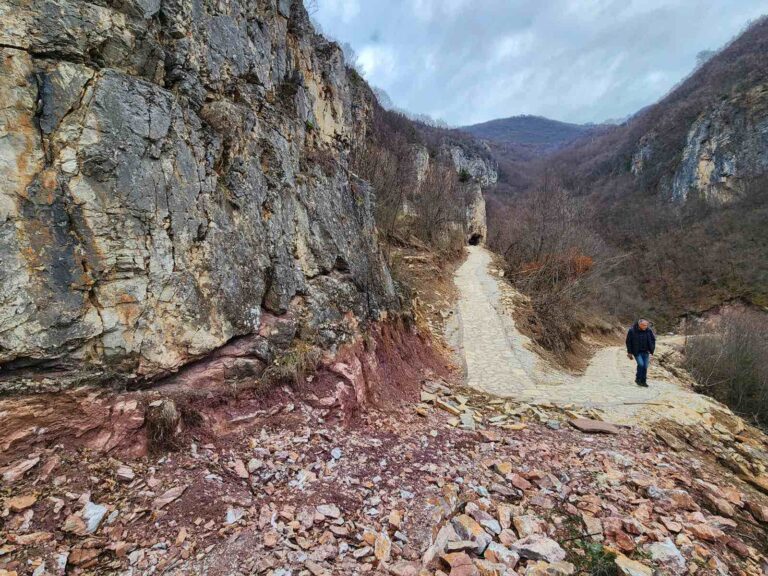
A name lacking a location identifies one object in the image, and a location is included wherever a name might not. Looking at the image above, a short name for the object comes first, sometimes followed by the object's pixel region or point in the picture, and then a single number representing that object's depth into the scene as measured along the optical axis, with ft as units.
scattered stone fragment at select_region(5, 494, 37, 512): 8.65
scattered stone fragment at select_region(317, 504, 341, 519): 10.86
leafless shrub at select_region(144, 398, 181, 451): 11.40
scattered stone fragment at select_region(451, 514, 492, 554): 10.17
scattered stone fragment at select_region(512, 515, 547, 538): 10.98
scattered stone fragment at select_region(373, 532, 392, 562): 9.68
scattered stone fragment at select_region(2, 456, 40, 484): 9.12
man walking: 29.37
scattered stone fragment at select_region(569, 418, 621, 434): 19.07
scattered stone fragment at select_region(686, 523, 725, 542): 11.00
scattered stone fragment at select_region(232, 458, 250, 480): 11.63
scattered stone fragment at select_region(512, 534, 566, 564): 9.93
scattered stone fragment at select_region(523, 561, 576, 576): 9.38
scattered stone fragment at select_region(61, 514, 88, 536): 8.67
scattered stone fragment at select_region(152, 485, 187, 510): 9.80
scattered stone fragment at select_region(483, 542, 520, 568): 9.57
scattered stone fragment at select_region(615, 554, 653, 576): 9.33
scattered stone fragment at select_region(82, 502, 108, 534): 8.87
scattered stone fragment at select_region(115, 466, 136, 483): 10.27
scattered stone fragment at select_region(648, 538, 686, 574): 9.74
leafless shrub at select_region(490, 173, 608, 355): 46.39
